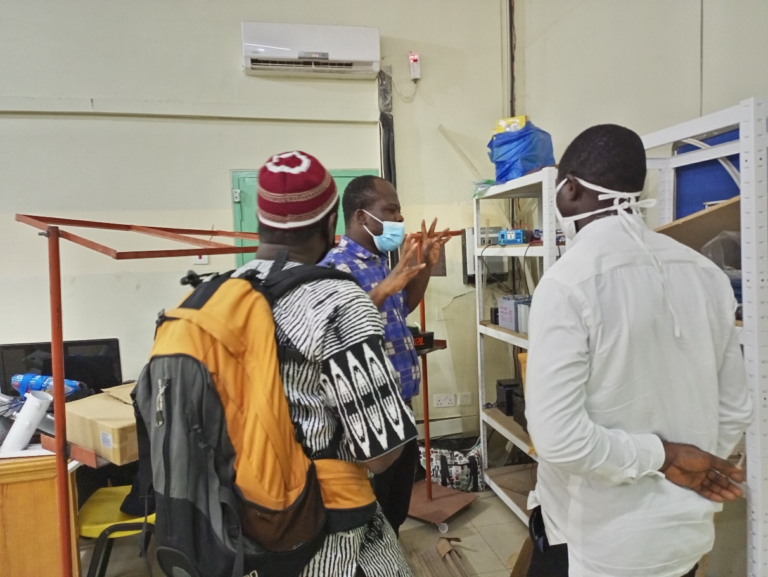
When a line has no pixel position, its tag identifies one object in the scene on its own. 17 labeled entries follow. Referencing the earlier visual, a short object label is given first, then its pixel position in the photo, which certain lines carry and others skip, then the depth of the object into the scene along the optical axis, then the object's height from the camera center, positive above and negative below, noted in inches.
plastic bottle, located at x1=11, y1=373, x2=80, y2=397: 82.0 -18.2
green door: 114.3 +18.9
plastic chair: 72.2 -38.8
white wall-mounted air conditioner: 108.6 +53.8
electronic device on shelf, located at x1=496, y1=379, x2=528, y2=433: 97.4 -28.4
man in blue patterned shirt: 65.2 +2.2
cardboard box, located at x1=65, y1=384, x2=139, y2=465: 64.9 -21.1
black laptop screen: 88.0 -15.0
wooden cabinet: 68.4 -35.3
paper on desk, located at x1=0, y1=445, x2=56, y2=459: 69.0 -25.6
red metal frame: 52.7 -3.8
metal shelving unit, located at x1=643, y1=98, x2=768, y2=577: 46.8 -3.4
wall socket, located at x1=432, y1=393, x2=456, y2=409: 124.6 -34.5
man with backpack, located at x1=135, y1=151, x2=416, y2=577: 28.0 -8.9
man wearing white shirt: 34.6 -8.5
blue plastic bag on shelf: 92.9 +24.3
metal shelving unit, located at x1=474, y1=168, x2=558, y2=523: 79.2 -12.9
